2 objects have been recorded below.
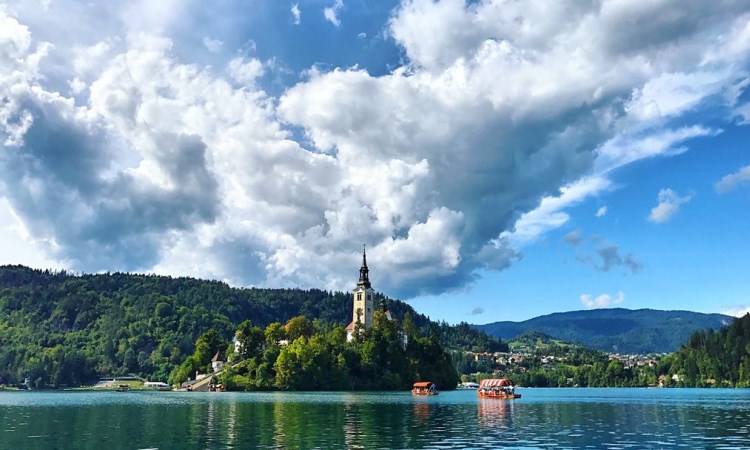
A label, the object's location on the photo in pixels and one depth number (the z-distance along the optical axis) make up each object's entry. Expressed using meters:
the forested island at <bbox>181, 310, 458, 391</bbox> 181.38
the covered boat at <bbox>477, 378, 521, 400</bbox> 138.62
